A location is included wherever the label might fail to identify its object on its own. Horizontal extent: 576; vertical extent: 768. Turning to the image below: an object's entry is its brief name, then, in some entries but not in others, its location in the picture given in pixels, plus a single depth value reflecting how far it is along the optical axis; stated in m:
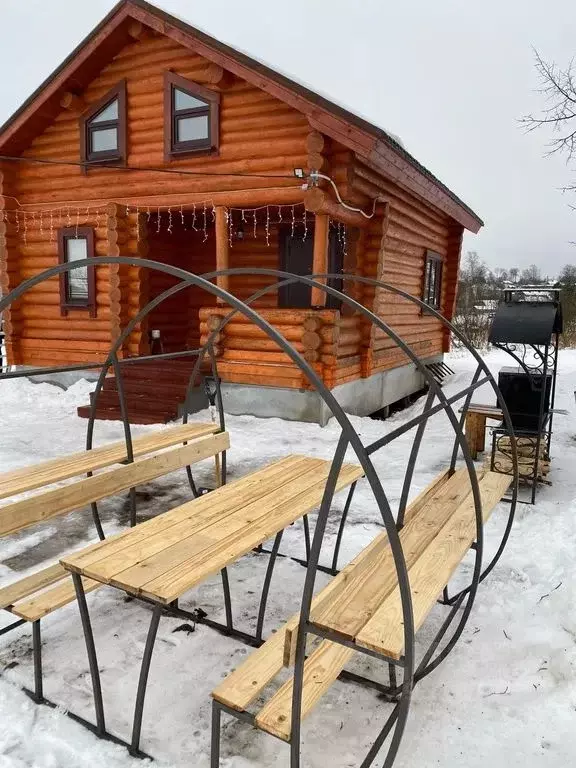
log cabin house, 8.18
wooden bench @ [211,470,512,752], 2.02
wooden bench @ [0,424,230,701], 2.76
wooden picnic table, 2.39
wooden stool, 6.27
